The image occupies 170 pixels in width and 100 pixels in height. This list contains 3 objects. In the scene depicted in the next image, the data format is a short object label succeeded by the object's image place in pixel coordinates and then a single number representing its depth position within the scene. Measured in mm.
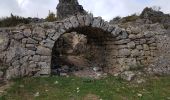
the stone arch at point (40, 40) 3896
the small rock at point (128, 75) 3986
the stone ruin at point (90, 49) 3921
